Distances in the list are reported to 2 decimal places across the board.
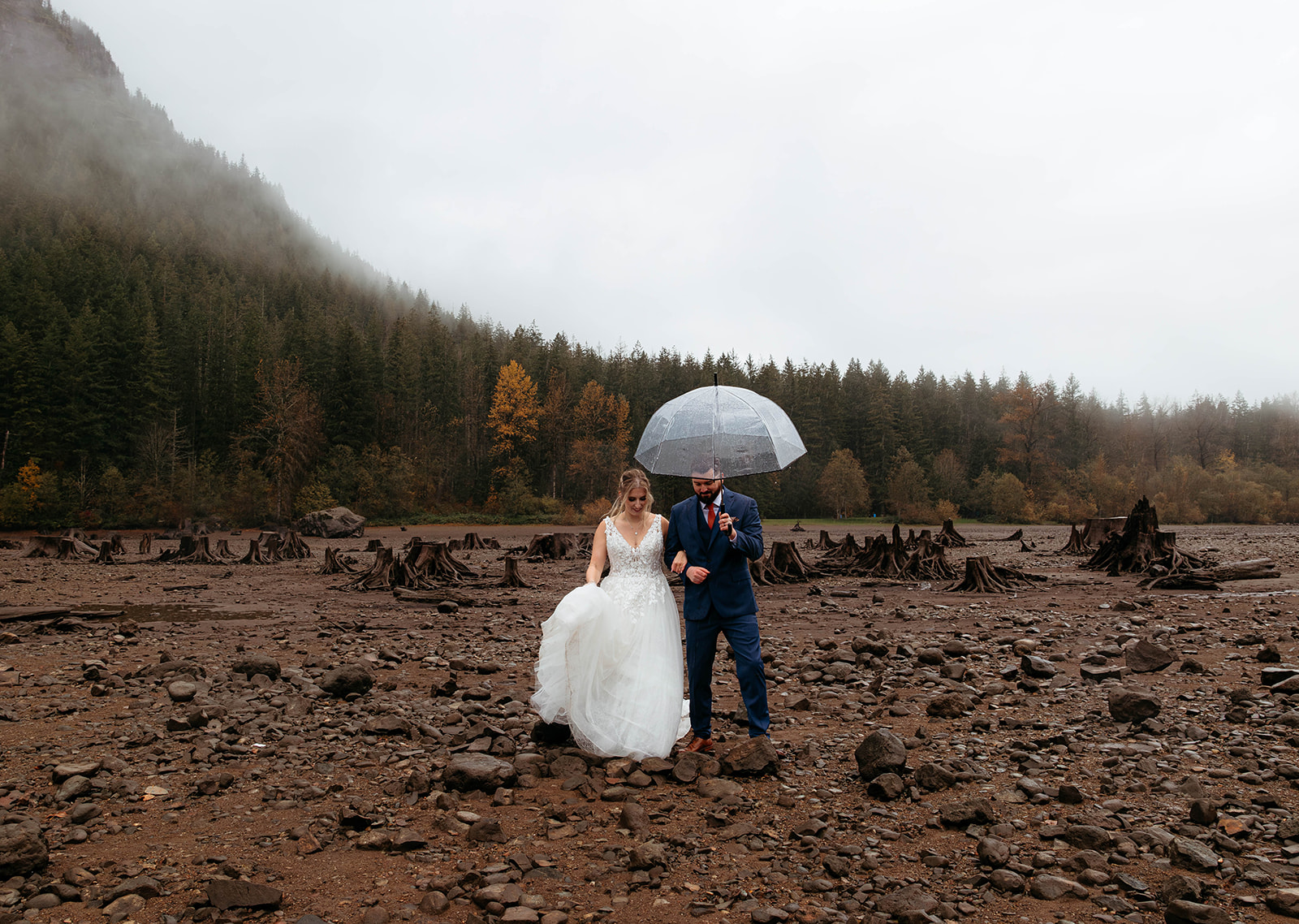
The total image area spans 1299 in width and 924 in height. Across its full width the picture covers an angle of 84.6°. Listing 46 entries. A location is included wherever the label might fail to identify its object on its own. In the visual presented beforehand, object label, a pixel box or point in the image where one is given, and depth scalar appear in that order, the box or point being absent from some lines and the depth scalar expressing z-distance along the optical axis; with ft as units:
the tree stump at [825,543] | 96.34
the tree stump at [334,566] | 71.82
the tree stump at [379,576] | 58.54
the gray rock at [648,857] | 12.59
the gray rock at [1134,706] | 19.54
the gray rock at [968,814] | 13.76
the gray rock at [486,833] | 13.66
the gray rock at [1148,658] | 25.85
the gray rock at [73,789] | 15.25
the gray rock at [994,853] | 12.14
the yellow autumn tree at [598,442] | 205.36
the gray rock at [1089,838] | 12.64
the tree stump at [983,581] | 54.39
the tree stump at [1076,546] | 88.79
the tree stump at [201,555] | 85.61
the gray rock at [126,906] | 10.97
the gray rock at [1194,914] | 9.96
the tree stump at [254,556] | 84.33
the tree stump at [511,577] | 60.29
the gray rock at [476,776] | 16.12
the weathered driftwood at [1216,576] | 51.08
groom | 17.99
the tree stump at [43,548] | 91.40
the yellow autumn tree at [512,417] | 214.90
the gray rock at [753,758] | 16.70
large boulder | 138.72
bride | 17.90
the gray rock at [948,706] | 21.42
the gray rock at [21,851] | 11.92
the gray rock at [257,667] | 26.37
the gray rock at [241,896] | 11.14
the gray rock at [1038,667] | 25.53
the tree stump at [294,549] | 92.99
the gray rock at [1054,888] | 11.16
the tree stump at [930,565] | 63.52
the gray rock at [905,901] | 10.90
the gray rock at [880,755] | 16.12
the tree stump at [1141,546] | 62.13
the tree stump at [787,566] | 64.08
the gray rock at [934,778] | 15.67
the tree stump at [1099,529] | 88.12
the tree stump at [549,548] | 89.51
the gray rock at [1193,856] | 11.62
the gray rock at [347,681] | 24.18
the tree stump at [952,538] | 99.11
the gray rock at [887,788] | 15.33
